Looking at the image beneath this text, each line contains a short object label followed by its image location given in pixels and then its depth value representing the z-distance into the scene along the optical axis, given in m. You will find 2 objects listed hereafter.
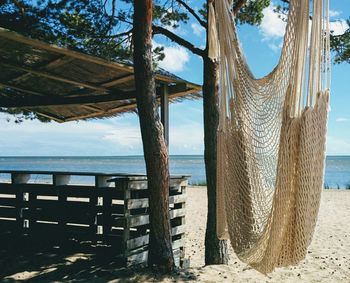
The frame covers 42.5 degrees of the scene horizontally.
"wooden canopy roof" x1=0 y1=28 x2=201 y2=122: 4.23
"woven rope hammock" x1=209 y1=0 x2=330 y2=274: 2.02
